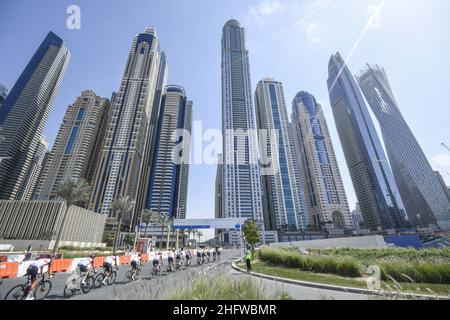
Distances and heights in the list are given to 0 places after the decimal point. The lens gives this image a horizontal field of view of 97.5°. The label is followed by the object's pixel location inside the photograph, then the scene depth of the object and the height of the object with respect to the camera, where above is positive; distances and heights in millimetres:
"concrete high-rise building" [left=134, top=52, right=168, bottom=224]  149025 +74857
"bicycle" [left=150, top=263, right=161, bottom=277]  14688 -2045
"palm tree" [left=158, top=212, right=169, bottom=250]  66881 +7340
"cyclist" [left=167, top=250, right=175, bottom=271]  17448 -1840
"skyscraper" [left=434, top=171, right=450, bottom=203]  117588 +31081
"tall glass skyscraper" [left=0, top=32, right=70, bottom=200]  112438 +76143
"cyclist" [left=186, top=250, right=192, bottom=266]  21625 -1485
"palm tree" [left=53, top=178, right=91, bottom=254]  39781 +9965
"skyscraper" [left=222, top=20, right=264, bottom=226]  130375 +69790
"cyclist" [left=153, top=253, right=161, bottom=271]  14703 -1441
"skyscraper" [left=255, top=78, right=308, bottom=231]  149125 +50536
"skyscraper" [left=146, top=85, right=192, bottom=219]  149625 +65241
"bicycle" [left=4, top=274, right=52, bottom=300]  7531 -1788
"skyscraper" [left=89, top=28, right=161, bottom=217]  125500 +73816
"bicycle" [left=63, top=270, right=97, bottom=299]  8594 -1817
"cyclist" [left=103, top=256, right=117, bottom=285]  10727 -1258
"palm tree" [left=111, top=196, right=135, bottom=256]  47625 +8569
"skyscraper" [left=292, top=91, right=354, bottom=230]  149125 +54739
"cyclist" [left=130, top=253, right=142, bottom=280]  12336 -1264
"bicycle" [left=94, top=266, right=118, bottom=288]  10500 -1853
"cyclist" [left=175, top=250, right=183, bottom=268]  18797 -1496
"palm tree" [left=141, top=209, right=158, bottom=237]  59500 +7462
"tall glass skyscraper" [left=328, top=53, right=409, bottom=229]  135000 +61092
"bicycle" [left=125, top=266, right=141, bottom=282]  12320 -1930
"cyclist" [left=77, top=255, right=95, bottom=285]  9203 -1088
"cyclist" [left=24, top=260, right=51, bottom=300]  7527 -1070
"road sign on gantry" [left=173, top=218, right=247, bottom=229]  58594 +4778
